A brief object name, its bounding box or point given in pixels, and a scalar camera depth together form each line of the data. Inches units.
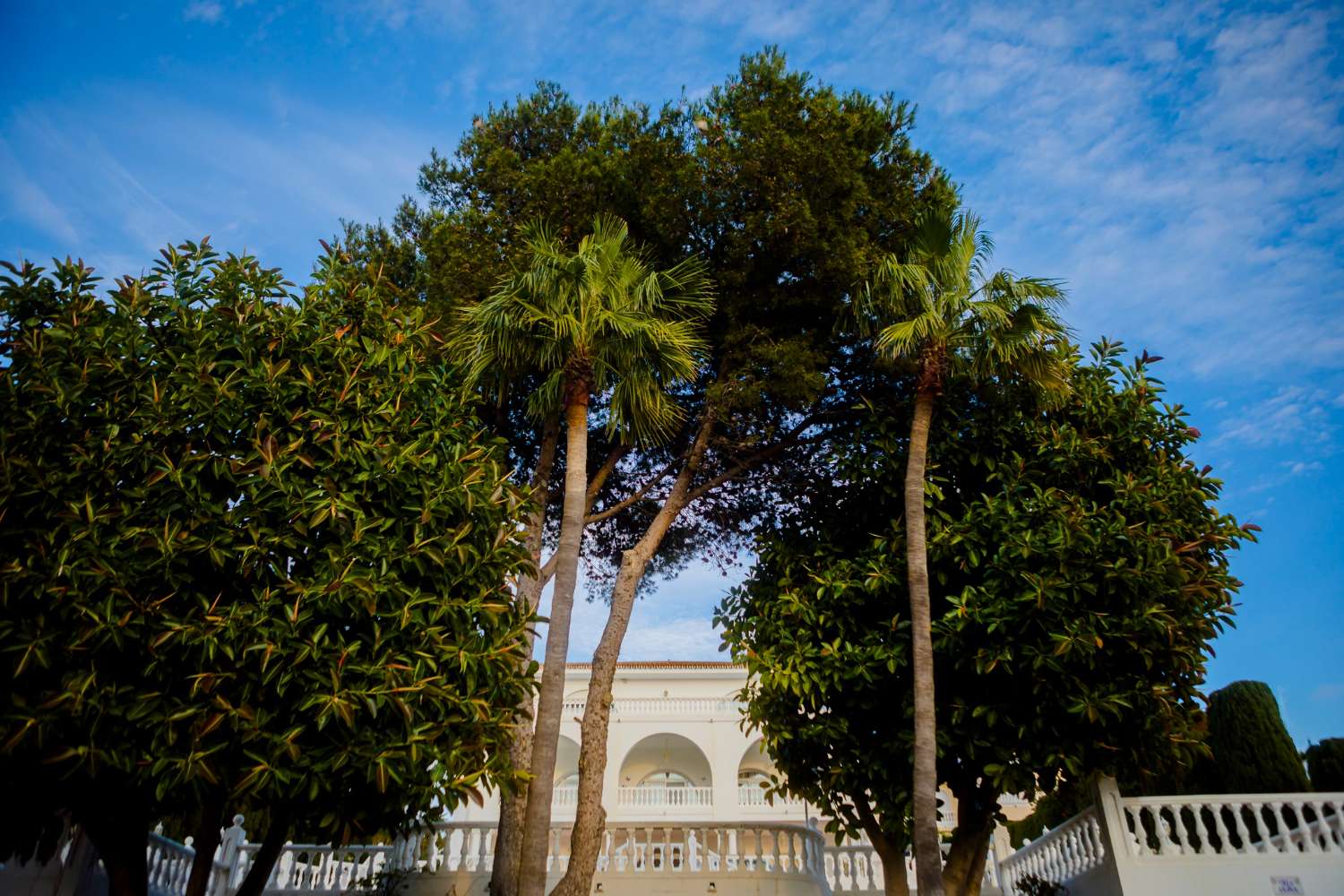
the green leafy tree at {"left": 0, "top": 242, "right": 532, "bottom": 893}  289.9
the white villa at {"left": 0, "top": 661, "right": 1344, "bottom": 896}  450.6
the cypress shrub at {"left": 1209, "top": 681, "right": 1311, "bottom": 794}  524.7
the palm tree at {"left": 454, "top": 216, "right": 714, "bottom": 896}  428.5
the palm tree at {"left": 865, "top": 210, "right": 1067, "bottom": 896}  441.1
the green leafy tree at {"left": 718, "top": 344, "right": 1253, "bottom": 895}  417.4
